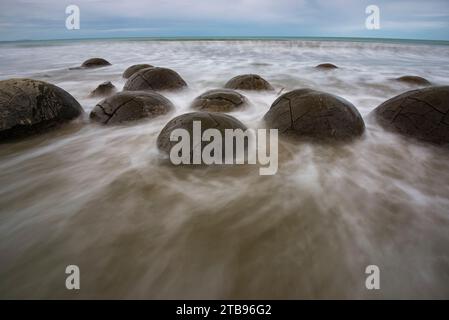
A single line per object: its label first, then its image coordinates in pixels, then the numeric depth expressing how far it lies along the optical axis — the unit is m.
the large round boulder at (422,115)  3.37
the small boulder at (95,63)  11.87
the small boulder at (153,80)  6.10
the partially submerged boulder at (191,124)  3.05
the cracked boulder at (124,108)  4.29
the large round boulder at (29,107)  3.50
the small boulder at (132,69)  8.76
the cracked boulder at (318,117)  3.47
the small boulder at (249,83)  6.52
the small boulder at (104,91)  6.18
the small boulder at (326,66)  11.29
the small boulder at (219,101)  4.75
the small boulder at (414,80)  8.09
